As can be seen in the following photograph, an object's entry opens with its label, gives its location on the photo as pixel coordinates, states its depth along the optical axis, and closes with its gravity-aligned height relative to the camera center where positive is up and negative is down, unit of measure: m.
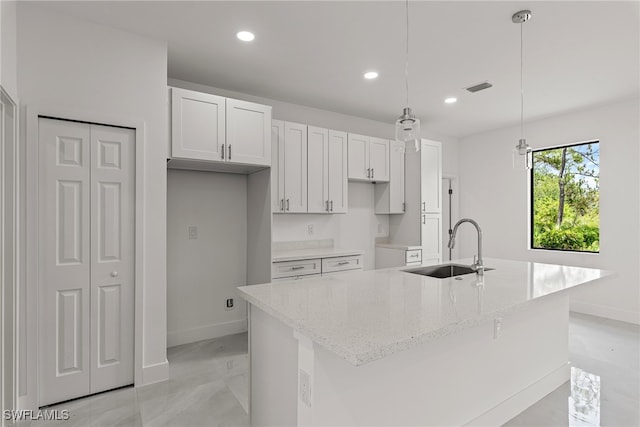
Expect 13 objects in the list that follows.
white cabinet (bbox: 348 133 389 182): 4.19 +0.72
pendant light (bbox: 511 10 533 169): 2.31 +1.37
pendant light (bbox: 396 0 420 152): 2.02 +0.52
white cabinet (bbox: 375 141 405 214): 4.59 +0.34
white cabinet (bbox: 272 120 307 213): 3.55 +0.50
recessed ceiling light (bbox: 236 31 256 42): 2.58 +1.39
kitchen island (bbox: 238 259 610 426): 1.32 -0.68
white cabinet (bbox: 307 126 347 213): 3.82 +0.51
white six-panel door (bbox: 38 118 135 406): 2.29 -0.33
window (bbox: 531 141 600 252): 4.50 +0.23
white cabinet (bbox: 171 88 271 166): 2.86 +0.77
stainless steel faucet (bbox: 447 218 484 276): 2.33 -0.35
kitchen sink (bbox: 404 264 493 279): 2.62 -0.45
